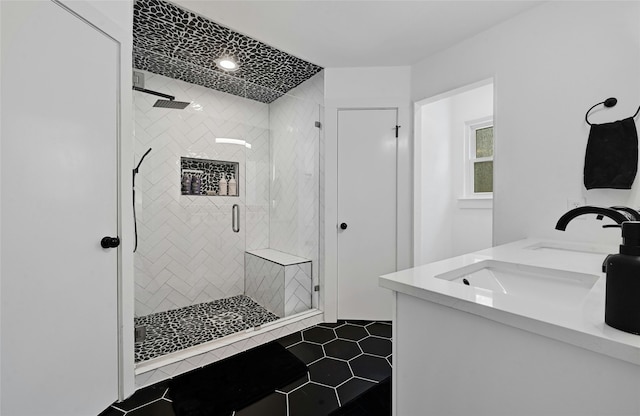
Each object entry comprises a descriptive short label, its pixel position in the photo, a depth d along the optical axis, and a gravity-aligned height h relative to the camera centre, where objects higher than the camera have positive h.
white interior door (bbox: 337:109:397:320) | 2.78 -0.03
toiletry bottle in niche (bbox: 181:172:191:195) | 2.98 +0.23
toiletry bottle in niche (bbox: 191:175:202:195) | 3.05 +0.23
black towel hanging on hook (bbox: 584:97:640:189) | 1.56 +0.29
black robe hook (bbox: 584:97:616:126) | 1.62 +0.59
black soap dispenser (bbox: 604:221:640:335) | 0.53 -0.15
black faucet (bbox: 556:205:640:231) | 0.67 -0.02
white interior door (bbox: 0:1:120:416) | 1.15 -0.02
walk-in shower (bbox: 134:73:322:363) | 2.71 -0.05
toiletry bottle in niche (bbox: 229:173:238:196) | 3.22 +0.22
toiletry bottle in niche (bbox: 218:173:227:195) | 3.19 +0.22
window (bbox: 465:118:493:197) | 3.39 +0.57
